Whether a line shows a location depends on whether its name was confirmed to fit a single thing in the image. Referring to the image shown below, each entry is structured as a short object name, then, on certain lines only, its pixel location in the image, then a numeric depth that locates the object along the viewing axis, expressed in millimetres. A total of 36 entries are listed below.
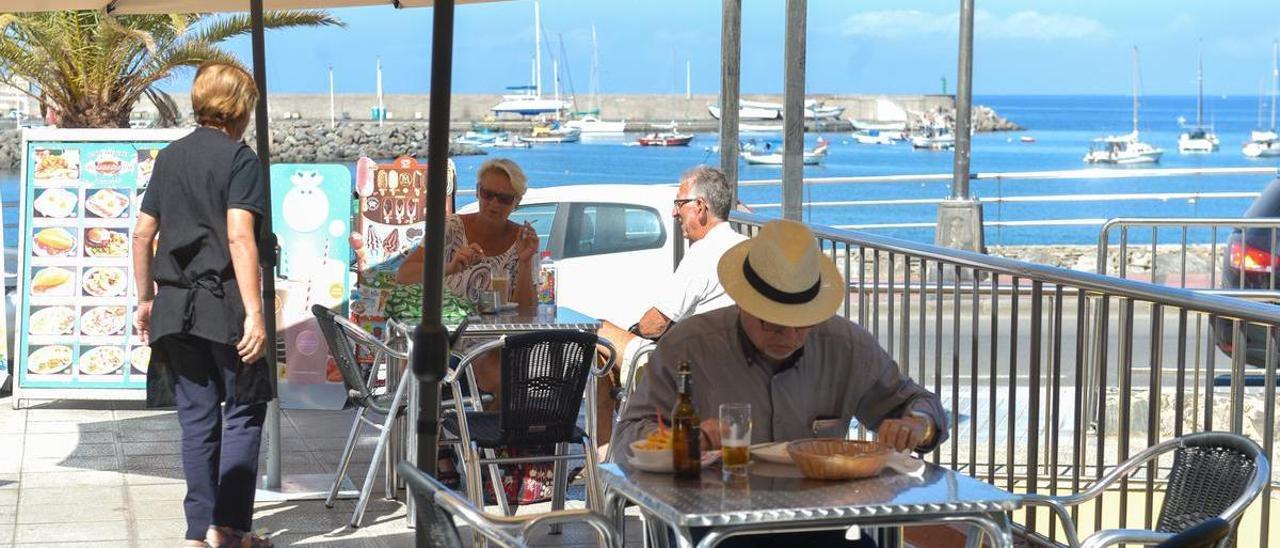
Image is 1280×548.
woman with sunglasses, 7027
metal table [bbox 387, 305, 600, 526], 6426
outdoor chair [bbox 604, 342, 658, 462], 6598
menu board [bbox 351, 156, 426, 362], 9695
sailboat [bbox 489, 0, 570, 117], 131000
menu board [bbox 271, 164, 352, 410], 9742
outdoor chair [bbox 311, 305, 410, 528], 6504
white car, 12102
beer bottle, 3727
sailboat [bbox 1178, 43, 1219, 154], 104625
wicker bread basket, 3643
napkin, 3779
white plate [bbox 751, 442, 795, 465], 3850
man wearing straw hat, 4090
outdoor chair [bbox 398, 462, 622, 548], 3127
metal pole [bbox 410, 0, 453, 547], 3463
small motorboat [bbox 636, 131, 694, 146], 111312
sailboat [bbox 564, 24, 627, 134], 123562
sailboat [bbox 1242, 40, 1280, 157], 98938
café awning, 7332
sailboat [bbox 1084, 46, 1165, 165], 88625
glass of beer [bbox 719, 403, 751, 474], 3680
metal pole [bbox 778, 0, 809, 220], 7465
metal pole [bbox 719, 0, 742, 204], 8875
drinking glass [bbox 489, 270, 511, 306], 7086
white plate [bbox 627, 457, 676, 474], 3762
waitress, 5434
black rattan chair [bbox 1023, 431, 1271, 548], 3645
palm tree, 14109
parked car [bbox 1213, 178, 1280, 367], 10570
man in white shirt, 6684
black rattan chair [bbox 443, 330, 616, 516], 5809
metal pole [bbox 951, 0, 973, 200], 17703
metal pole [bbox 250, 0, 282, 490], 6367
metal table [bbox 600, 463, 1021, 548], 3393
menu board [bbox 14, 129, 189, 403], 9422
